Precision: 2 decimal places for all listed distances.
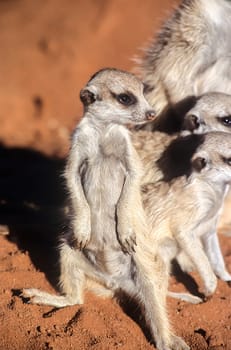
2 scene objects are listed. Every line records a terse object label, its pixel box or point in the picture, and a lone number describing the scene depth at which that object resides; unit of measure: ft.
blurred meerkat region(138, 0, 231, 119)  33.42
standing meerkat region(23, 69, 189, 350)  27.25
